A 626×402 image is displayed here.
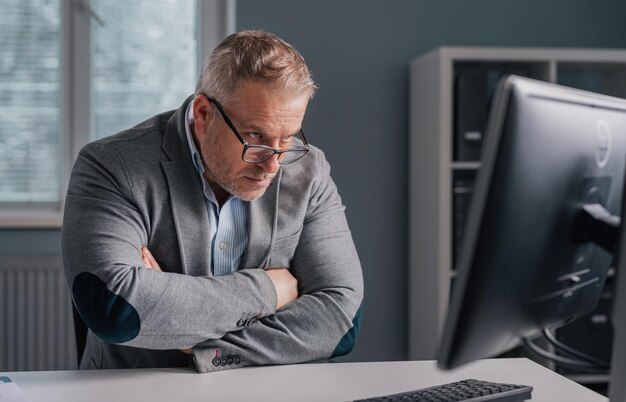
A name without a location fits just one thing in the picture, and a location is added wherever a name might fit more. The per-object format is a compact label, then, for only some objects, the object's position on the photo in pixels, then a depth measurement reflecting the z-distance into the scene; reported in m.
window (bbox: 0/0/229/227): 3.25
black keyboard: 1.15
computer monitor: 0.80
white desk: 1.25
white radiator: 3.16
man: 1.45
